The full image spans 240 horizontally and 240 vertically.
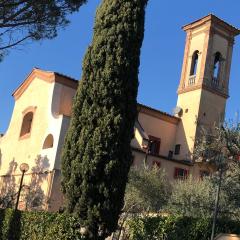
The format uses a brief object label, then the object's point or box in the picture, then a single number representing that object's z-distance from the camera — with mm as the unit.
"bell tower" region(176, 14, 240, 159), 24654
